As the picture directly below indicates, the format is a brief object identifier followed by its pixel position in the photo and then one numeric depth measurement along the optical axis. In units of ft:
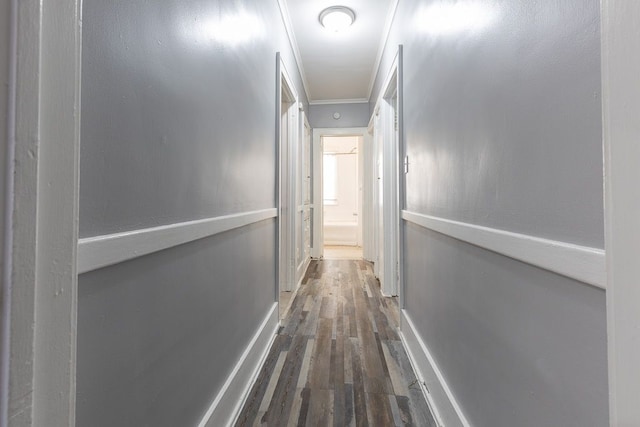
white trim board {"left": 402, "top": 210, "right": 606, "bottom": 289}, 1.65
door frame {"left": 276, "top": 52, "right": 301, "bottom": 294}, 8.91
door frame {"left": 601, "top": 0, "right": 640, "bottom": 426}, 1.17
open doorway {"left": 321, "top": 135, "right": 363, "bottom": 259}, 22.93
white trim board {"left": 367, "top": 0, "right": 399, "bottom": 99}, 7.14
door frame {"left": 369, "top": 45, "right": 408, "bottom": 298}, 8.68
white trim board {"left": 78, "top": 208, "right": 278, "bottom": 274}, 1.69
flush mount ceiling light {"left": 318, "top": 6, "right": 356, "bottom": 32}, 7.30
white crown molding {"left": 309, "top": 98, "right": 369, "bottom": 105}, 13.53
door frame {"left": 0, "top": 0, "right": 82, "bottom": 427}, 1.10
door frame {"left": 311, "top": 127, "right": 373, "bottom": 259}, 13.58
